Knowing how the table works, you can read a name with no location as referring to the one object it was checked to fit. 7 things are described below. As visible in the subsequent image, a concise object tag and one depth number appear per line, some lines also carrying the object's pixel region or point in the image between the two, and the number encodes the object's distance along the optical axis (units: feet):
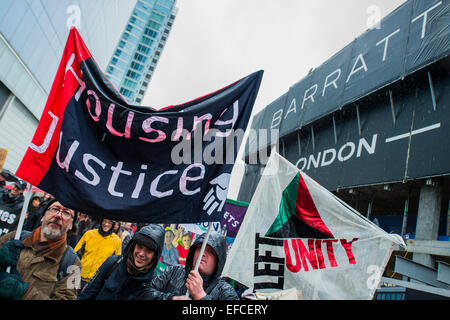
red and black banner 7.57
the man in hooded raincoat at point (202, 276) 8.65
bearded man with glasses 7.18
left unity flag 9.45
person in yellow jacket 15.50
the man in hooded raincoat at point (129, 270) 7.87
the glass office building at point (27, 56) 35.50
